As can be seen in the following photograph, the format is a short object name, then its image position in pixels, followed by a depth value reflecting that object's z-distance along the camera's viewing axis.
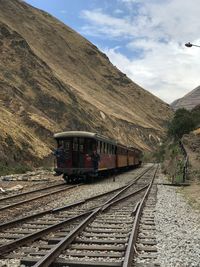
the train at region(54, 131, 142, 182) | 15.69
